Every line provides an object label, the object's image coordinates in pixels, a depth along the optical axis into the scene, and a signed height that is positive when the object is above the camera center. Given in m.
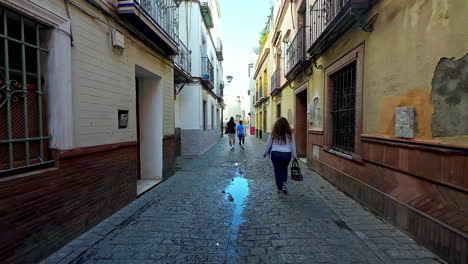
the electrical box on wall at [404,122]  3.15 +0.03
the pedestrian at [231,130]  13.64 -0.33
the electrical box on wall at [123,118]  4.39 +0.11
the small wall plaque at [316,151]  7.20 -0.83
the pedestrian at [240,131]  15.02 -0.42
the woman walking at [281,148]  5.02 -0.50
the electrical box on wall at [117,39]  4.02 +1.43
